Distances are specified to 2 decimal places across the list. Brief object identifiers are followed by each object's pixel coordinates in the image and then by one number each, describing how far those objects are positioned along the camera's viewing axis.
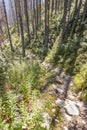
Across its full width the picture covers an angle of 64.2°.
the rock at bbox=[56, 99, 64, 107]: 2.08
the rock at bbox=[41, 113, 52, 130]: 1.60
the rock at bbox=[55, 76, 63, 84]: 2.78
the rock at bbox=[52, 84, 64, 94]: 2.44
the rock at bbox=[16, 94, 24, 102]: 1.80
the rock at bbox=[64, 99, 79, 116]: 1.99
